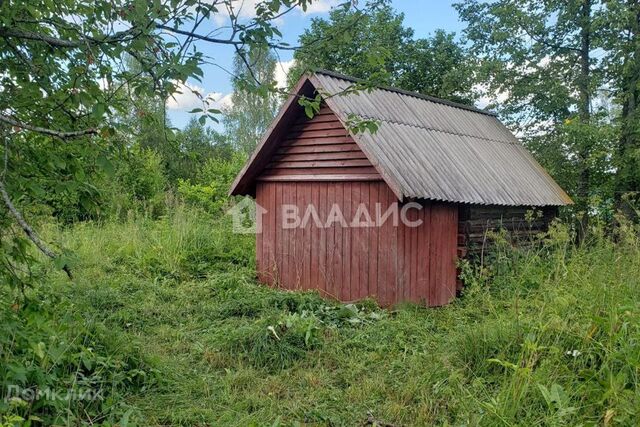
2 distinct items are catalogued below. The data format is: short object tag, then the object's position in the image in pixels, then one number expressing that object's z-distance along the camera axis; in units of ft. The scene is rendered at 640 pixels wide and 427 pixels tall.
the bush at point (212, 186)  50.44
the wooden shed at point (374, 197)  22.58
